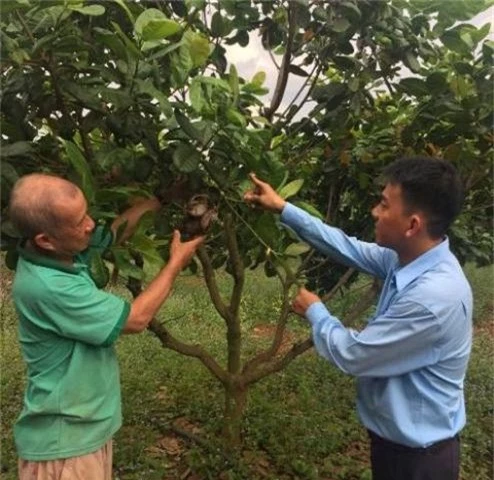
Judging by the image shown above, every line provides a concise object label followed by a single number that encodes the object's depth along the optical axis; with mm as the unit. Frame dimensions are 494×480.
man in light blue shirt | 1547
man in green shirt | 1485
